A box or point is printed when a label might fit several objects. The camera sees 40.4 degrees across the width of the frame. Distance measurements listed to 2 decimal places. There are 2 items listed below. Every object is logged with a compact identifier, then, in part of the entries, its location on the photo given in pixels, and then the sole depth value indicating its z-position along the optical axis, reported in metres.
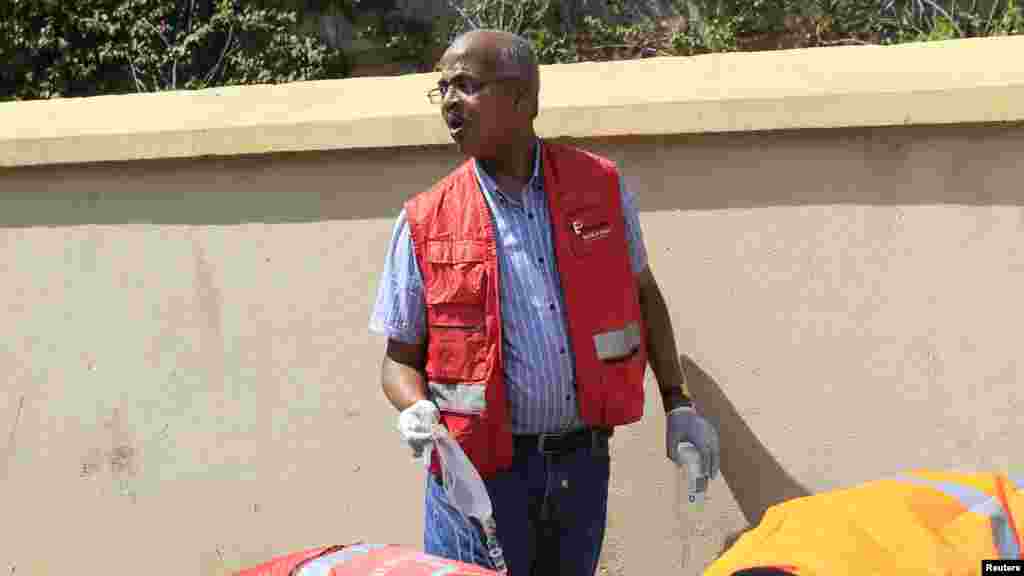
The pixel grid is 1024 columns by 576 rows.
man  3.05
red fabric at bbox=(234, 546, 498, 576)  2.66
